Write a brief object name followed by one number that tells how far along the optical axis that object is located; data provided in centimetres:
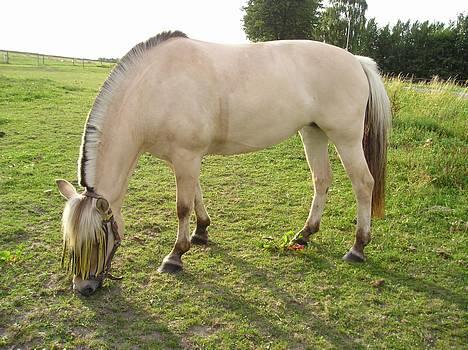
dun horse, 297
